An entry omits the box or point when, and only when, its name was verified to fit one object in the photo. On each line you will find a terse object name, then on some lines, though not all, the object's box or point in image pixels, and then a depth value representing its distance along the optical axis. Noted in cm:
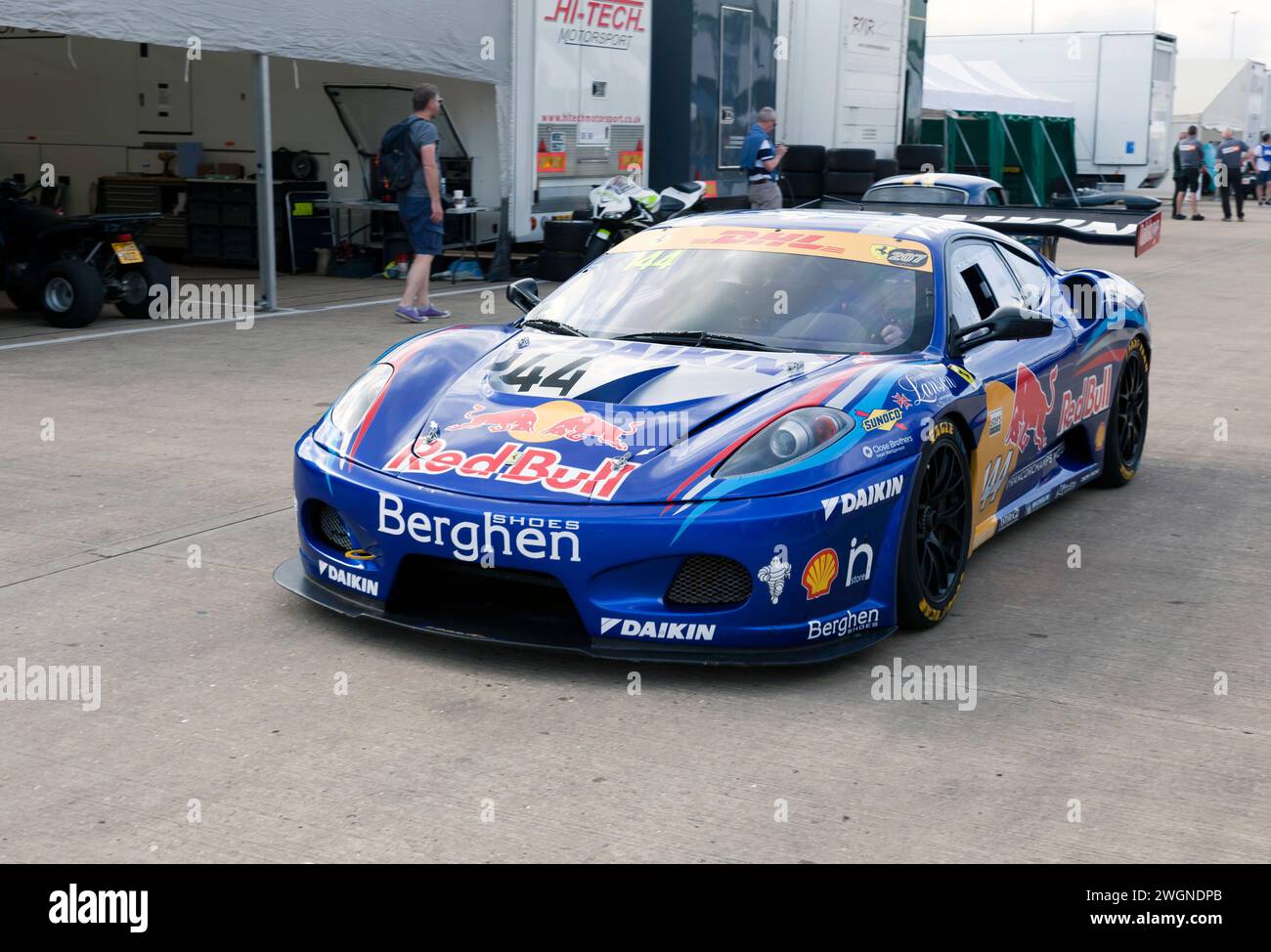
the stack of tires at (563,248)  1534
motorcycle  1516
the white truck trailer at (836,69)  2069
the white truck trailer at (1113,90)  3097
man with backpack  1211
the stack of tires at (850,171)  2077
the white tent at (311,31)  1098
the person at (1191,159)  2938
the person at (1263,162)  3684
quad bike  1145
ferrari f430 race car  418
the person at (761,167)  1725
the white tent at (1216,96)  4141
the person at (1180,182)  2961
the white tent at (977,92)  2808
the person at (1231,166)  2900
